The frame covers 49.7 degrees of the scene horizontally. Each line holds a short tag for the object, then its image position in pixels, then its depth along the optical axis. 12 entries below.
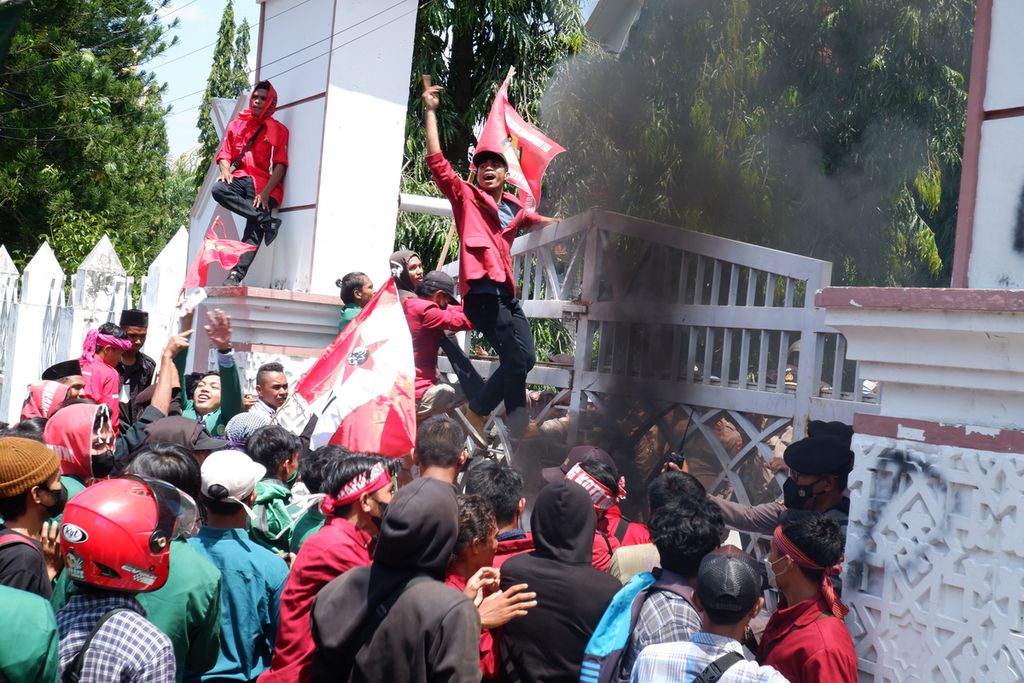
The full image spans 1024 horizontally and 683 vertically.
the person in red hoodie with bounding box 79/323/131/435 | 5.61
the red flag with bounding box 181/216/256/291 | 7.25
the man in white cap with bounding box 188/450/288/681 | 3.27
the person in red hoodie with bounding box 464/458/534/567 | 3.43
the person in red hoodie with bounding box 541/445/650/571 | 3.61
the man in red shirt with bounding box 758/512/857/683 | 2.82
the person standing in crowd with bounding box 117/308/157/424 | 6.15
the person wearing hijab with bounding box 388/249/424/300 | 6.19
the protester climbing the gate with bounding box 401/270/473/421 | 5.59
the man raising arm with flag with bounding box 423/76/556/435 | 5.12
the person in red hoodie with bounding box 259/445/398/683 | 3.04
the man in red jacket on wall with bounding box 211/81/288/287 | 7.04
